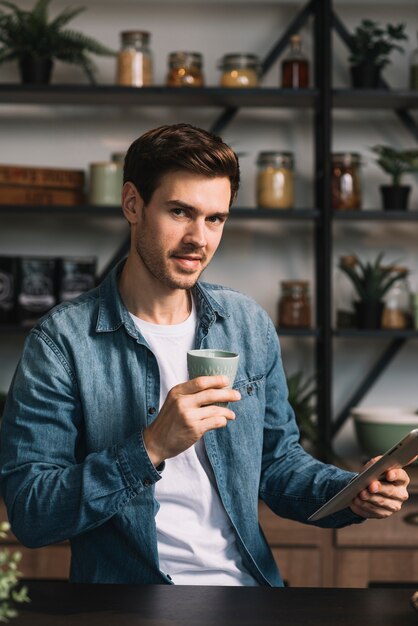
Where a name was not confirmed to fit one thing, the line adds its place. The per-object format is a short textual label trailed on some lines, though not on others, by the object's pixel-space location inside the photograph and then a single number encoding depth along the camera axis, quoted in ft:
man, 4.88
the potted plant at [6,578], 2.99
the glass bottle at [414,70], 10.38
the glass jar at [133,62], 10.07
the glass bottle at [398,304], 10.30
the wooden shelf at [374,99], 10.11
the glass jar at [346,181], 10.21
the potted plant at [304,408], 9.86
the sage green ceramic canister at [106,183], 10.15
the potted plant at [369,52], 10.22
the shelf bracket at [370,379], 10.96
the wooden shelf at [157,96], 9.99
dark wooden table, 3.99
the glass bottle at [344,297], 10.40
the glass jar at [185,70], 10.07
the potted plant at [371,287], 10.15
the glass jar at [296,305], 10.40
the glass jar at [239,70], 10.13
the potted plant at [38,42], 10.03
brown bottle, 10.21
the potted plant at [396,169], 10.19
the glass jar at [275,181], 10.16
